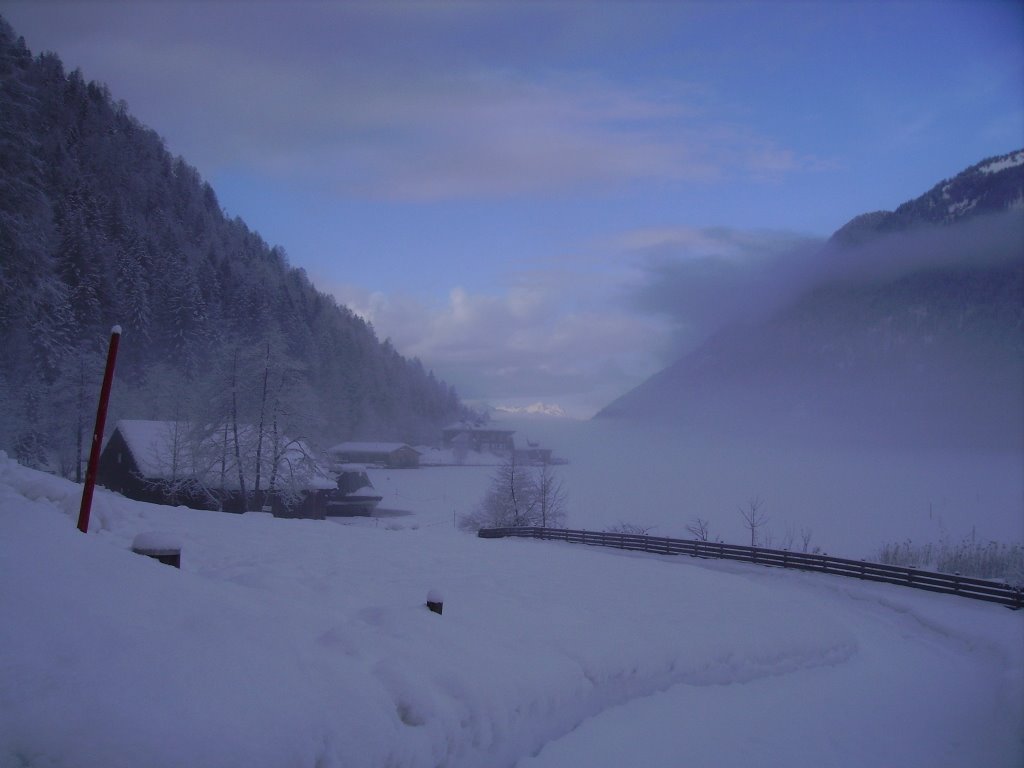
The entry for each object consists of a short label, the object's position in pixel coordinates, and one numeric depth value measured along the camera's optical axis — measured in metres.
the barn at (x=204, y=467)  33.53
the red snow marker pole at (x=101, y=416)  8.24
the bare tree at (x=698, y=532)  37.38
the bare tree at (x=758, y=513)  50.75
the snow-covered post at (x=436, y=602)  8.73
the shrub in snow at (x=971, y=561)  26.59
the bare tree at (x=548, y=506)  45.03
